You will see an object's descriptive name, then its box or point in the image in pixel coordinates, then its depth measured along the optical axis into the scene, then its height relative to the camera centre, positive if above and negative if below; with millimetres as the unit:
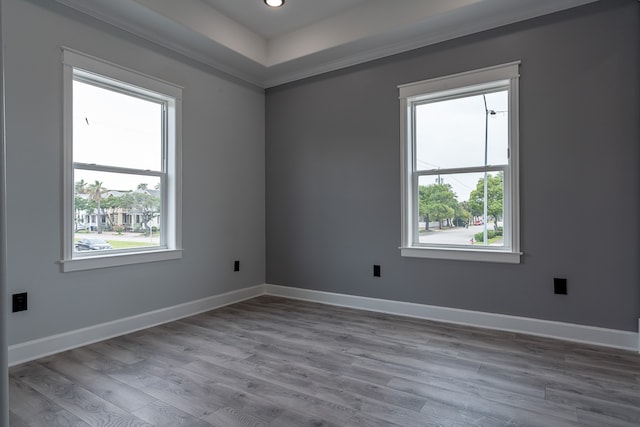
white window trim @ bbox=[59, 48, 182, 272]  2730 +468
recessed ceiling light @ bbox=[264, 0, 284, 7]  3298 +1920
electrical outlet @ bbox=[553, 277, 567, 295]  2873 -554
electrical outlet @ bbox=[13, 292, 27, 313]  2459 -573
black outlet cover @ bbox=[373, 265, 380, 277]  3734 -558
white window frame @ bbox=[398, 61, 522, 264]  3053 +473
